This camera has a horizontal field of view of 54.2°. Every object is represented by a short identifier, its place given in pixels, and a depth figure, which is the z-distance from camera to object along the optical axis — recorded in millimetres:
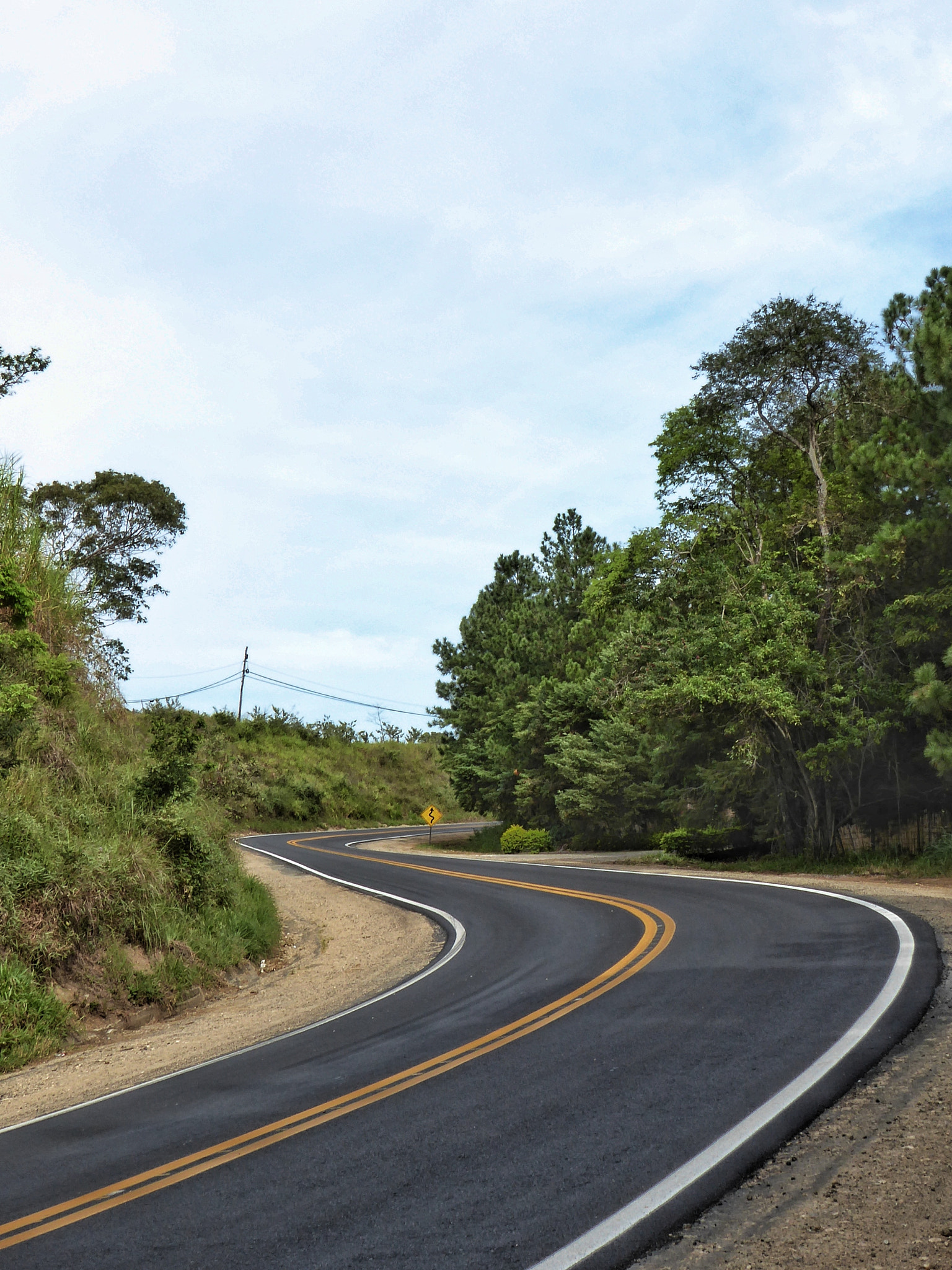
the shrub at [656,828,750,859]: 29750
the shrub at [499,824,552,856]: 40531
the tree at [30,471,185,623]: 36719
